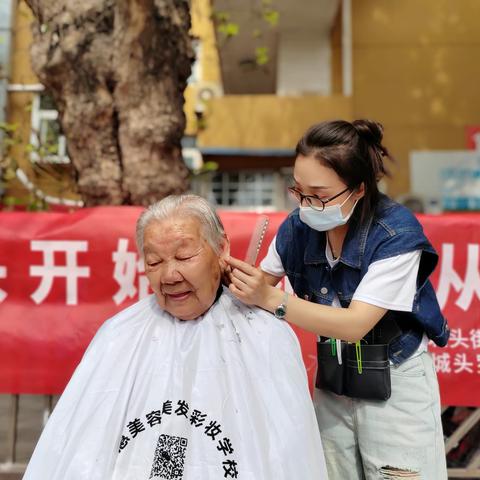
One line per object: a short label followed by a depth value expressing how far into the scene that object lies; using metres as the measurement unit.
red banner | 2.65
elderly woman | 1.41
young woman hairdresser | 1.50
